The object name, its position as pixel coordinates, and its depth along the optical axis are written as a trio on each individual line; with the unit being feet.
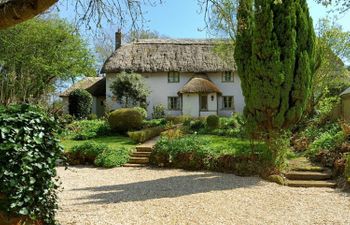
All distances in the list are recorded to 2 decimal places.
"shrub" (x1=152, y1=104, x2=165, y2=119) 107.34
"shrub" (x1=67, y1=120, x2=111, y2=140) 68.19
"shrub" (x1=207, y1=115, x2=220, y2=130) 73.81
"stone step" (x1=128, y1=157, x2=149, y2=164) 46.70
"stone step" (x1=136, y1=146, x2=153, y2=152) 49.88
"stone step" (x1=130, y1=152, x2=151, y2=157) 48.43
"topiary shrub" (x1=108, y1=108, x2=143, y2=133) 69.21
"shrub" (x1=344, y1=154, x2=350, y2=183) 31.83
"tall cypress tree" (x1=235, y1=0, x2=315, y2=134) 36.99
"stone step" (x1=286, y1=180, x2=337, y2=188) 32.65
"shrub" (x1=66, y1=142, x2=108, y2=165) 47.78
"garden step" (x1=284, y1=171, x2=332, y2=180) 34.86
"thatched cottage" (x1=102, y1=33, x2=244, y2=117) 109.40
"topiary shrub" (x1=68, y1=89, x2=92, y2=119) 105.91
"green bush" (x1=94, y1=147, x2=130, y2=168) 45.21
